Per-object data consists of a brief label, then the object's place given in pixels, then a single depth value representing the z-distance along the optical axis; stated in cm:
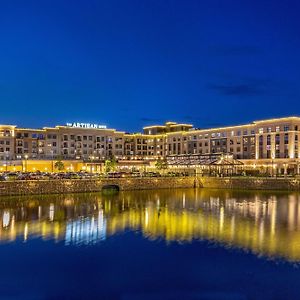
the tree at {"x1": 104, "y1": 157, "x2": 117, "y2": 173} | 13112
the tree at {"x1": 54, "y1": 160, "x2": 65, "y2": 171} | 12492
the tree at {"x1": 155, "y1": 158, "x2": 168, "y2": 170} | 13838
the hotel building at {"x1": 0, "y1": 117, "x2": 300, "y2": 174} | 11888
